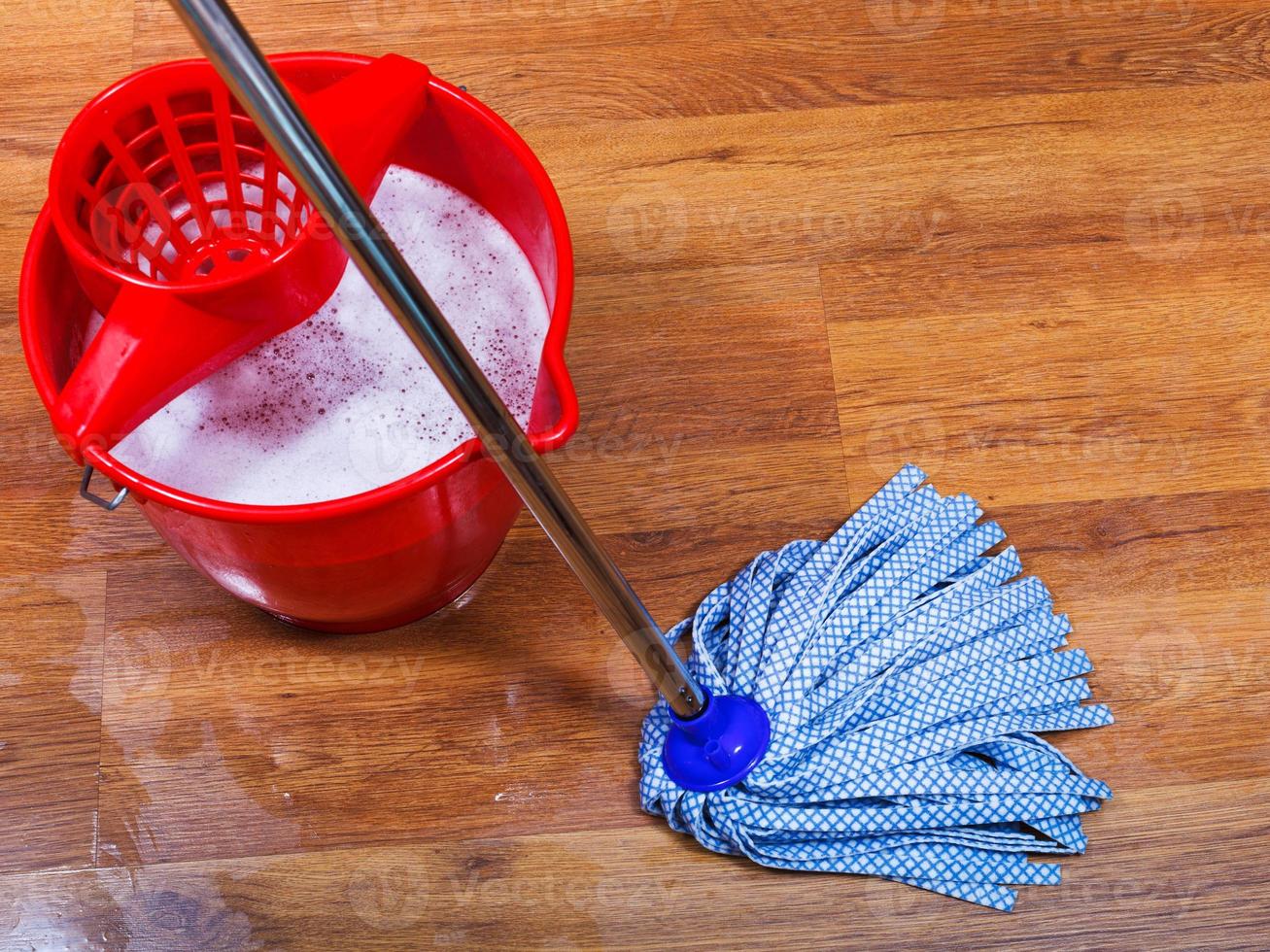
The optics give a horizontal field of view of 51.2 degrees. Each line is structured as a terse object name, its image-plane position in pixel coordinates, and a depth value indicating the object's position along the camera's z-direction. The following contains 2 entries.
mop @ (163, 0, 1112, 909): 0.85
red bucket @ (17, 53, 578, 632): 0.67
